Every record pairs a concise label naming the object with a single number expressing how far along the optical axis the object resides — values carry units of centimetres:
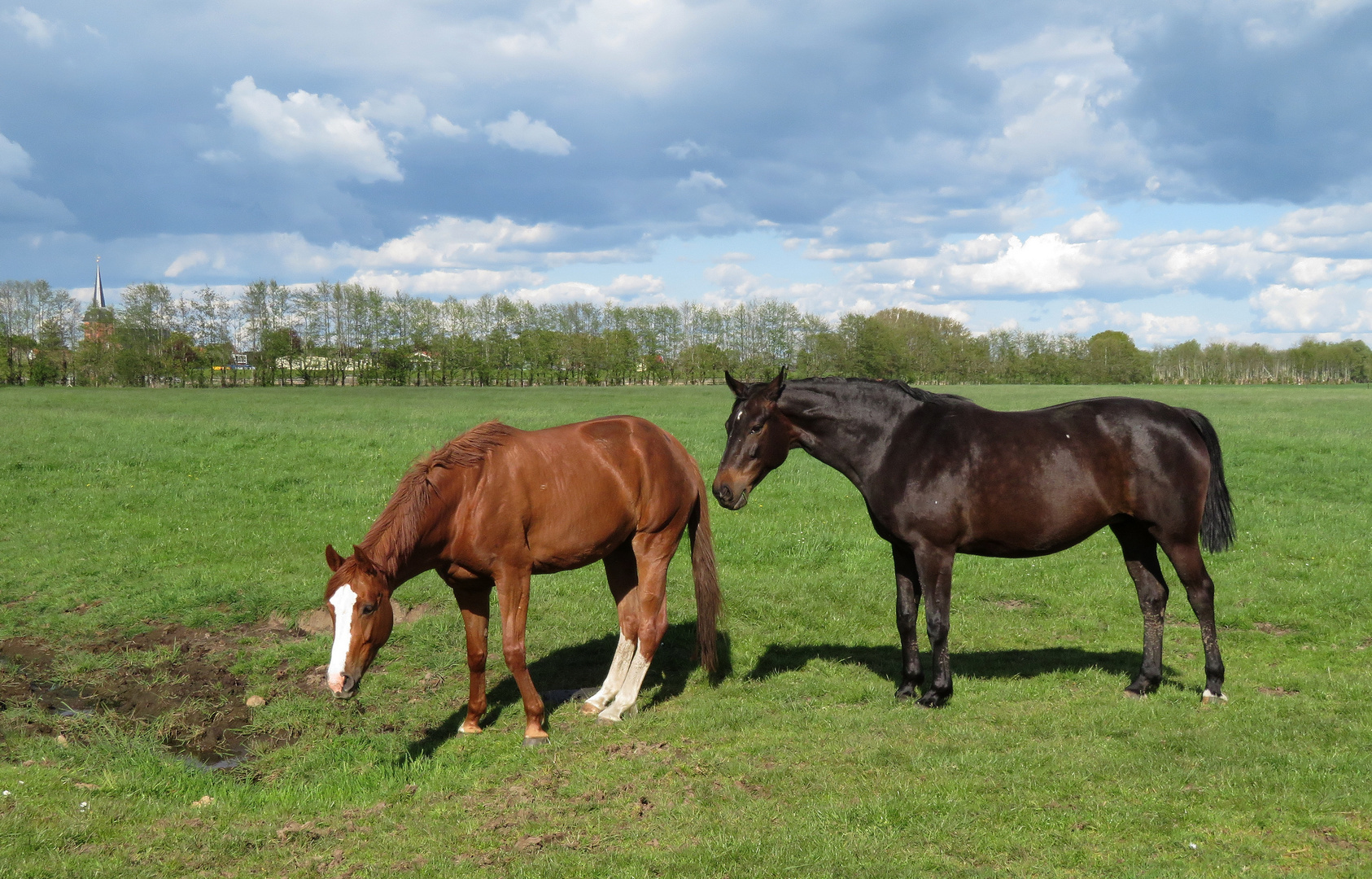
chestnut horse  543
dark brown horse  654
